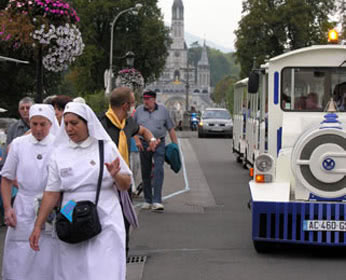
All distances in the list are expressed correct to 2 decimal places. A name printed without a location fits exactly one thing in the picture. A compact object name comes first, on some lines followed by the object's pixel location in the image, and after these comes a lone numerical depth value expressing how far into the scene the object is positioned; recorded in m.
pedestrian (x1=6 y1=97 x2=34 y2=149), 9.32
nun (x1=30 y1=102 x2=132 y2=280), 5.68
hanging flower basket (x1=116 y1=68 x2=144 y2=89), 27.36
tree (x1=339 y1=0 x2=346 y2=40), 41.66
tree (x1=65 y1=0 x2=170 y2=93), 65.94
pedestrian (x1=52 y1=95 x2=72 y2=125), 9.20
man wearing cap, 13.05
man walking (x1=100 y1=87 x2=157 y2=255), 8.08
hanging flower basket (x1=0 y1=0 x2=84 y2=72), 14.53
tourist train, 9.34
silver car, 44.59
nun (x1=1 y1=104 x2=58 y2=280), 6.39
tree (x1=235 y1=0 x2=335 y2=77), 71.12
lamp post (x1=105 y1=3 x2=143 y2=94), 33.17
